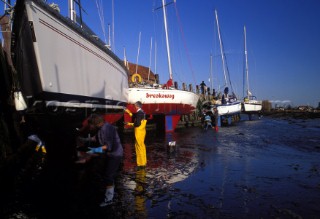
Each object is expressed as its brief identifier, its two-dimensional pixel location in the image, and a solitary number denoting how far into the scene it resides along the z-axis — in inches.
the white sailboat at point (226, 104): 1066.7
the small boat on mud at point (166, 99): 595.5
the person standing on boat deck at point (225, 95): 1094.2
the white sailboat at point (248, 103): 1360.7
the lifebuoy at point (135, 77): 682.2
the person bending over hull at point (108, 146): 182.4
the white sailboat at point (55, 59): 212.3
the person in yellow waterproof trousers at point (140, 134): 275.4
